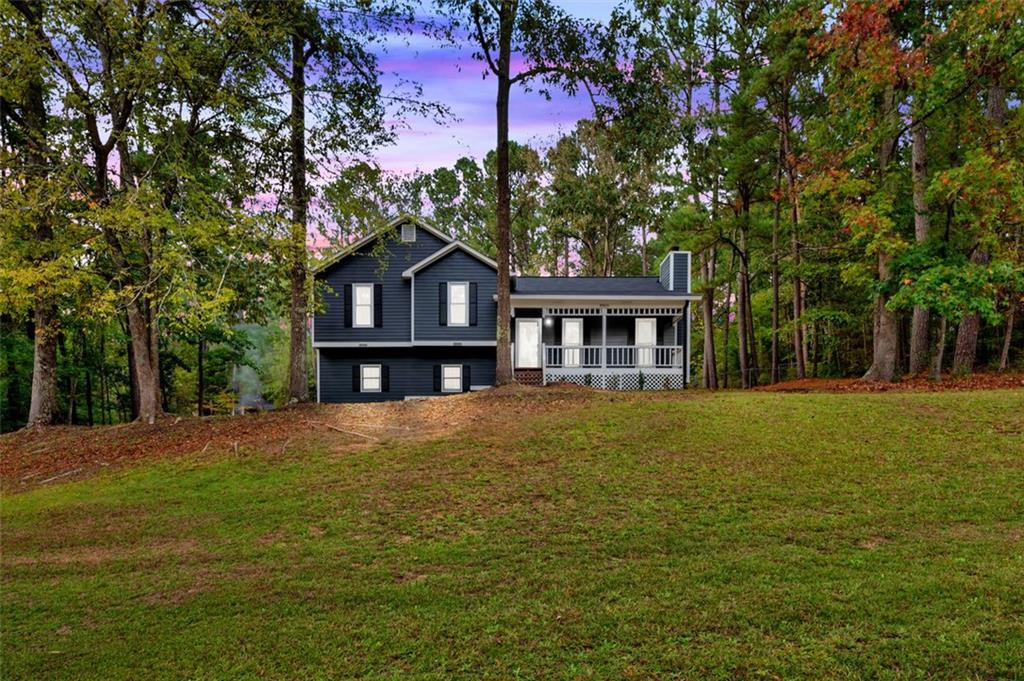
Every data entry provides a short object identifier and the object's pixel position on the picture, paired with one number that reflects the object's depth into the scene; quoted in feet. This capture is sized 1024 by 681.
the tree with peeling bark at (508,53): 48.03
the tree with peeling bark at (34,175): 36.04
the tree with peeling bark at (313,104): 46.70
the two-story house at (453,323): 68.74
